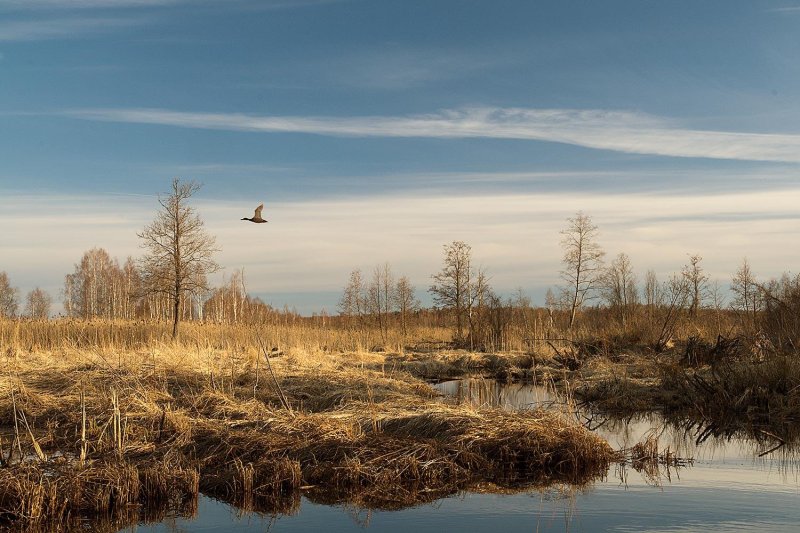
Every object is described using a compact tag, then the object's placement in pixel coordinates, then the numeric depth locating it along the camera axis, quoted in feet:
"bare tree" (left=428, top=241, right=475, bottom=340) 135.74
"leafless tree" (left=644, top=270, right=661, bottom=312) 87.55
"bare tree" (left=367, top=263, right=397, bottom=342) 159.02
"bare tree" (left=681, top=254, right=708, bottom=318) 153.02
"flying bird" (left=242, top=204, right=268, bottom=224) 29.58
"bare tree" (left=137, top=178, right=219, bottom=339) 100.63
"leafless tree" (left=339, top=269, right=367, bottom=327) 164.78
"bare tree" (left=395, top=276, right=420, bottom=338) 154.71
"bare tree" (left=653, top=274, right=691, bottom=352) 68.80
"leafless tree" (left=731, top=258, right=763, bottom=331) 62.89
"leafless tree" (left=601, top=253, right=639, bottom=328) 91.74
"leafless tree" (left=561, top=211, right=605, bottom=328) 140.67
